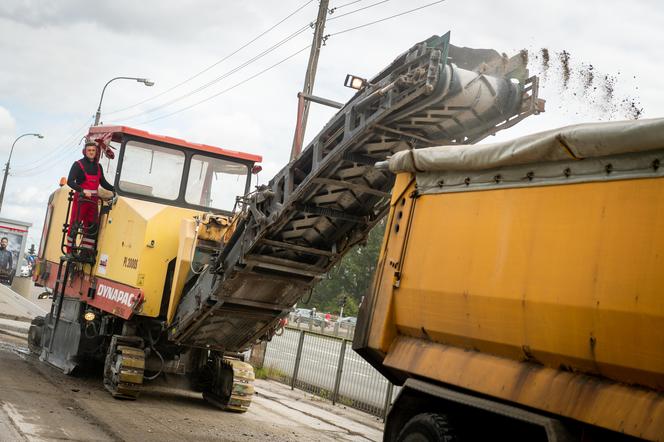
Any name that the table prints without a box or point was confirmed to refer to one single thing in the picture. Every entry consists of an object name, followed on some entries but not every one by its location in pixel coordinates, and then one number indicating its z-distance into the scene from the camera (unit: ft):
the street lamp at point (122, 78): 104.32
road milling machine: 26.45
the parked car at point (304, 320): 141.73
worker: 41.32
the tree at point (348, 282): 249.55
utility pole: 62.80
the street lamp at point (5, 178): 163.18
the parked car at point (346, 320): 162.01
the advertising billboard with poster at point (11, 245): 129.08
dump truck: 14.56
